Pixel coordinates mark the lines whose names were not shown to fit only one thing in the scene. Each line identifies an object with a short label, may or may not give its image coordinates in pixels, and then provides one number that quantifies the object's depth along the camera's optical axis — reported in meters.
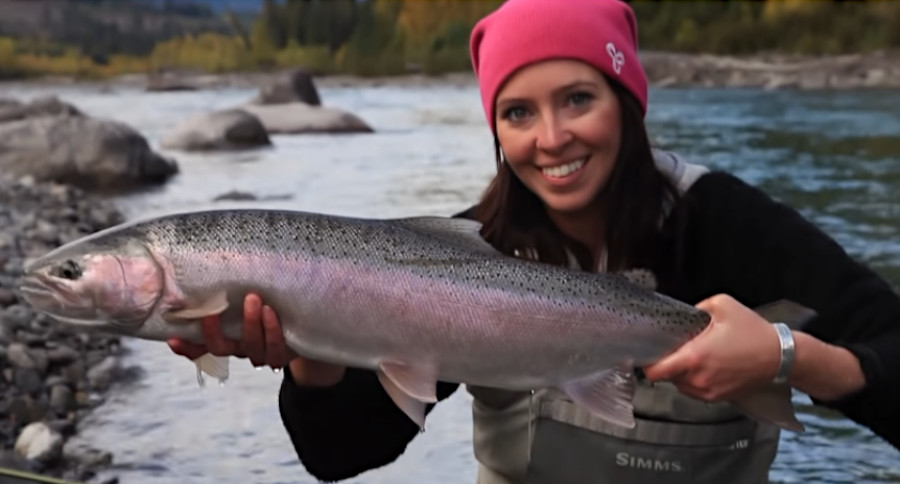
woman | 1.16
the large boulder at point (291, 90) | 14.34
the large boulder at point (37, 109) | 11.07
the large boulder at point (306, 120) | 13.33
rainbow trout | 1.09
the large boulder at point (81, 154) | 8.02
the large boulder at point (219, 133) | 10.87
